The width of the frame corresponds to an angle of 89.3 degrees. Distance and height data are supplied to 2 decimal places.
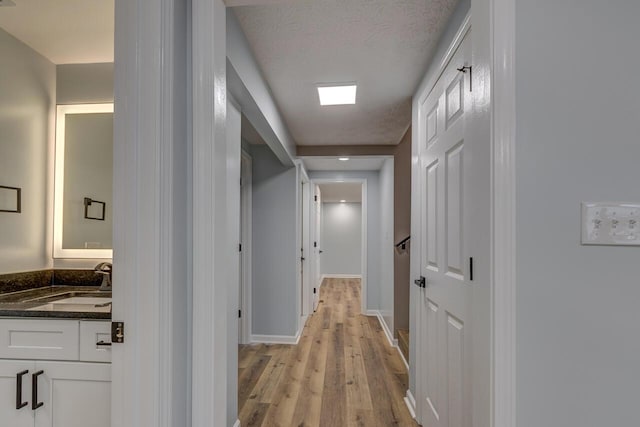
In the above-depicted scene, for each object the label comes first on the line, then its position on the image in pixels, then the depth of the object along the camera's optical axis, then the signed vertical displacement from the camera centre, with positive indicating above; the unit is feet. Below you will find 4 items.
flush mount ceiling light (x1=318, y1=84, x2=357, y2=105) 7.90 +3.29
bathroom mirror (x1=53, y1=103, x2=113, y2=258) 6.31 +0.79
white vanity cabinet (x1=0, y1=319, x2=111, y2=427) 4.09 -1.92
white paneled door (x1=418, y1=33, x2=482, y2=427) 4.56 -0.49
